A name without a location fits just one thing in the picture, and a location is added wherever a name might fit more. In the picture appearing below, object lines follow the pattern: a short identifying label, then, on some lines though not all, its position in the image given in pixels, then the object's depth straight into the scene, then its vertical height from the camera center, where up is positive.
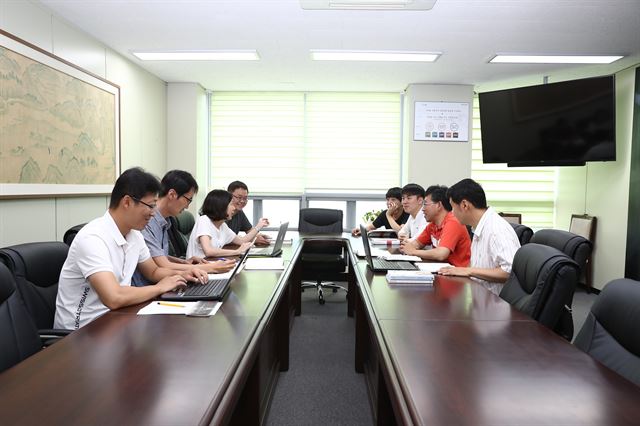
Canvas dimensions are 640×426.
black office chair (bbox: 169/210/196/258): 3.54 -0.44
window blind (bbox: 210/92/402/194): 6.04 +0.70
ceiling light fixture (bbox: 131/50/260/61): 4.31 +1.36
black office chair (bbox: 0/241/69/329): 1.78 -0.39
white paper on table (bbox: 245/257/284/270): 2.60 -0.48
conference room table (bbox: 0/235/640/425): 0.94 -0.49
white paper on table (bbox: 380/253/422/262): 2.99 -0.48
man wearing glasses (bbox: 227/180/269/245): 3.94 -0.30
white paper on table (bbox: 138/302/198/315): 1.61 -0.47
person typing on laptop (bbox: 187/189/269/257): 3.13 -0.32
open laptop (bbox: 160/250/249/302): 1.78 -0.46
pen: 1.69 -0.47
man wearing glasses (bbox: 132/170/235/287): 2.57 -0.18
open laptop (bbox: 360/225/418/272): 2.62 -0.48
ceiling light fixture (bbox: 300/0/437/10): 2.99 +1.32
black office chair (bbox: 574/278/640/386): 1.25 -0.43
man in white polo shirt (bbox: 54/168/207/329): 1.69 -0.33
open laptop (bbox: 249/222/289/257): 3.16 -0.49
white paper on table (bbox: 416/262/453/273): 2.56 -0.47
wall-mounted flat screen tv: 4.33 +0.75
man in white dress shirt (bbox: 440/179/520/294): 2.40 -0.27
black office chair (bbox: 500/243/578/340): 1.71 -0.40
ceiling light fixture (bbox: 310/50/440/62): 4.23 +1.37
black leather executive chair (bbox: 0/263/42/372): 1.44 -0.51
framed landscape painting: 2.91 +0.47
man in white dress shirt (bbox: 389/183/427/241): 4.20 -0.15
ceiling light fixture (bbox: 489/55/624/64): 4.30 +1.37
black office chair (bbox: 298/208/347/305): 4.89 -0.75
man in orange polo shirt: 3.12 -0.33
